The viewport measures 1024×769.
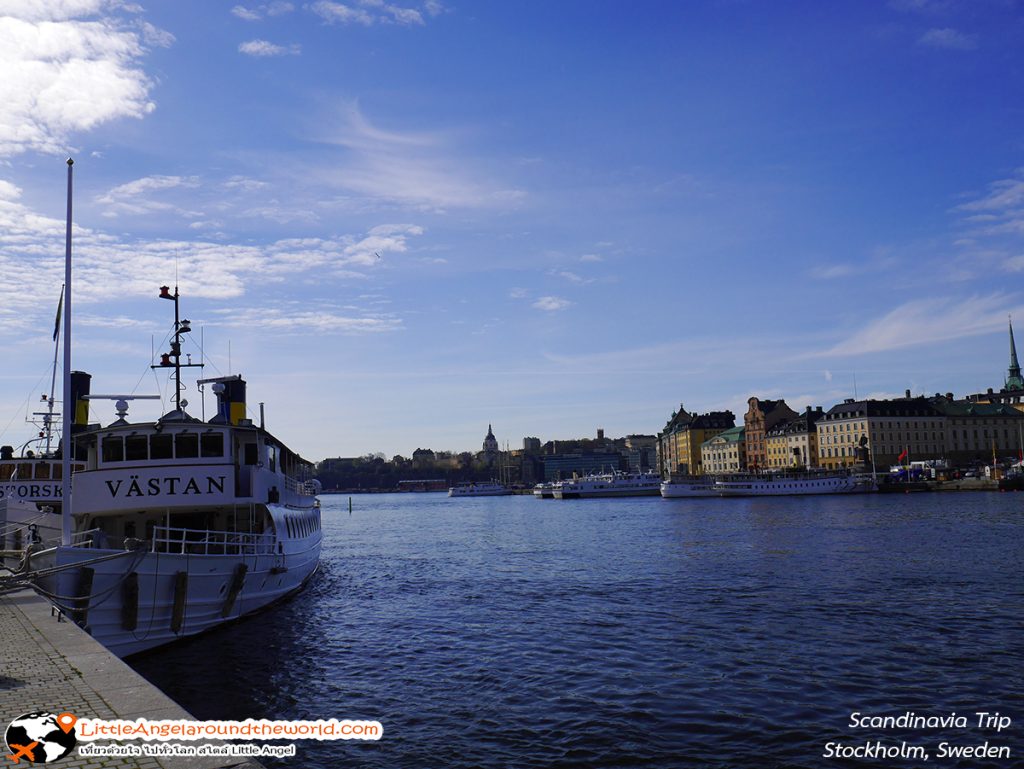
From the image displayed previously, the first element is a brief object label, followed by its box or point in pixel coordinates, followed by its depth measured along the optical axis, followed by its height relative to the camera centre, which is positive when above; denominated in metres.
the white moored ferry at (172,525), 21.89 -2.15
